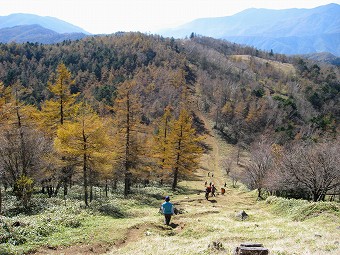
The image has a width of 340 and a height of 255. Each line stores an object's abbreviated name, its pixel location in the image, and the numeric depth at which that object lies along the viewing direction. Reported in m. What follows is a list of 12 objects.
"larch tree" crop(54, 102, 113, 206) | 26.70
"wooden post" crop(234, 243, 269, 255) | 11.07
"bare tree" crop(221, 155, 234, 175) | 77.81
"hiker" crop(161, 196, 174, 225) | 19.48
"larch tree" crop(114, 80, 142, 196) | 34.59
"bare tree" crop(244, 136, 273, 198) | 38.35
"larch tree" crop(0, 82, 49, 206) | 27.12
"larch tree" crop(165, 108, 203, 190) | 43.81
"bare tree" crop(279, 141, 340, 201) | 30.05
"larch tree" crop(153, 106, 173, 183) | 45.22
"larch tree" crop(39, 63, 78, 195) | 33.97
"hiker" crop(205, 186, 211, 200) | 34.64
